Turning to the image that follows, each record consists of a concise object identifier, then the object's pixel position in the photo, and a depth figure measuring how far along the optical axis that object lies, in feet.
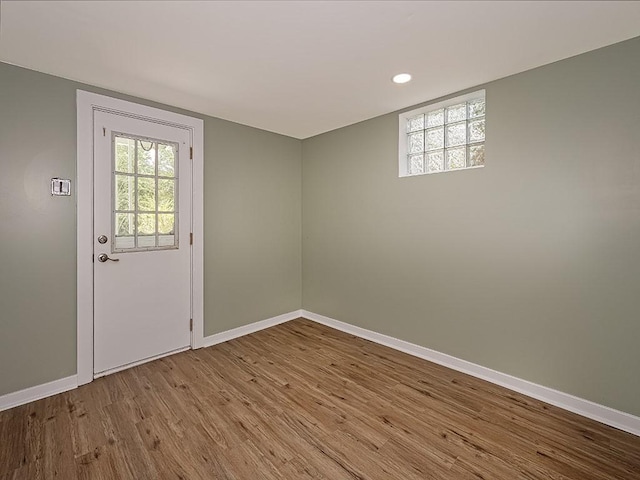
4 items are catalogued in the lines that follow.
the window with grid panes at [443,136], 8.53
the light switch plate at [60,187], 7.52
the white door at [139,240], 8.33
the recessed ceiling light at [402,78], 7.59
